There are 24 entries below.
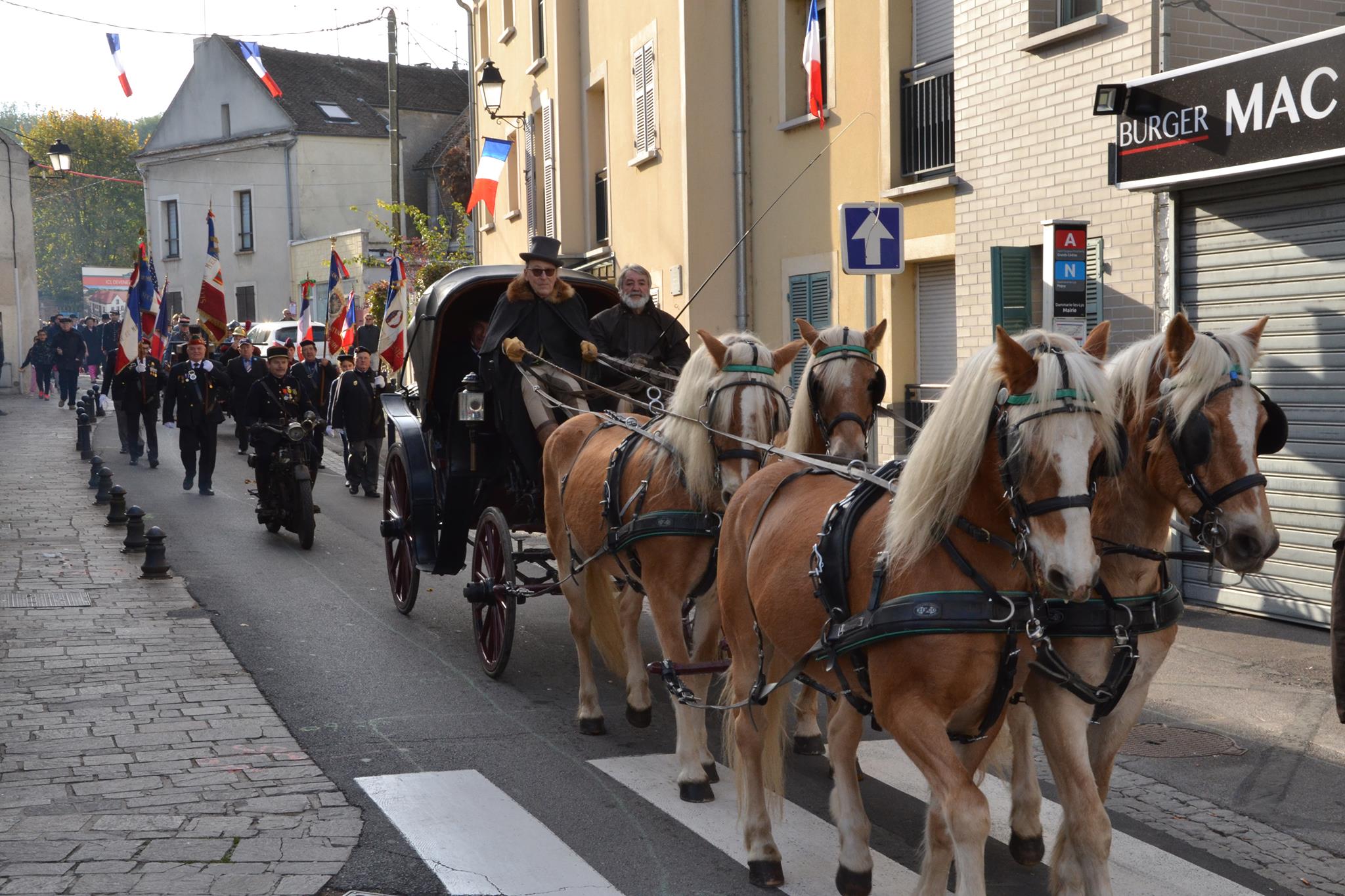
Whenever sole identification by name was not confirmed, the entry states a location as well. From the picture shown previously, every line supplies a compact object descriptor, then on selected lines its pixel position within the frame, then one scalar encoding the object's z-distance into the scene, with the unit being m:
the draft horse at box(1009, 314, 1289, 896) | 4.16
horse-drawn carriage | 8.16
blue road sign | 9.34
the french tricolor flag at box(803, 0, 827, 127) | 13.81
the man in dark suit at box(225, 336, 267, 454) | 20.27
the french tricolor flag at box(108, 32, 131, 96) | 31.39
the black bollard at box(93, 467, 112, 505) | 16.23
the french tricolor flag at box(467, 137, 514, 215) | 20.62
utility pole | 26.92
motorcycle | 13.32
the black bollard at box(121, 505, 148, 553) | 12.41
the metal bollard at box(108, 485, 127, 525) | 14.29
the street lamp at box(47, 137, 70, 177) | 31.02
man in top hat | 8.58
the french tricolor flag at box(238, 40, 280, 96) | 36.91
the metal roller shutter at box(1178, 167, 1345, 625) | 8.89
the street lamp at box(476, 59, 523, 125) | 21.06
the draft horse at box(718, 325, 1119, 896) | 3.54
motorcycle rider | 14.62
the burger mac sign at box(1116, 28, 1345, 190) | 8.36
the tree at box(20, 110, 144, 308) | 73.00
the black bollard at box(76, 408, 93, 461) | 22.03
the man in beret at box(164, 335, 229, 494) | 17.19
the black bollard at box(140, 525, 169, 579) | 11.17
